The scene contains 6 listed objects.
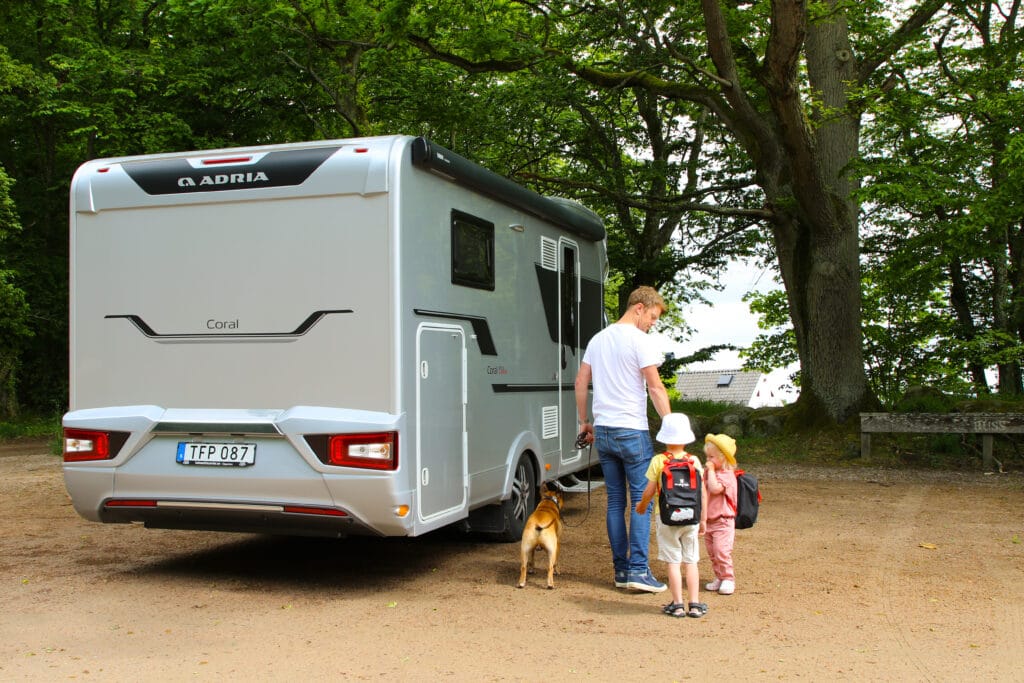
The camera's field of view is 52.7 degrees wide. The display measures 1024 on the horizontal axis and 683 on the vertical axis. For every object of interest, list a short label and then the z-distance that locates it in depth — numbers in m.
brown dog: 6.71
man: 6.54
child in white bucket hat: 5.93
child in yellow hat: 6.41
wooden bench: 13.66
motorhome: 6.22
